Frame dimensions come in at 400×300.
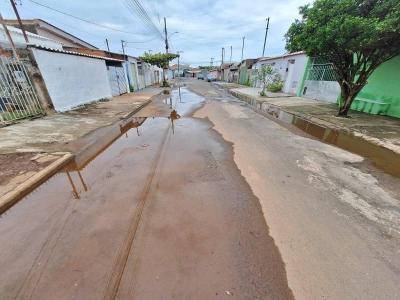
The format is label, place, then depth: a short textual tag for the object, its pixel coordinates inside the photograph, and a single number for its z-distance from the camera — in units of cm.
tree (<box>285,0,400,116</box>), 687
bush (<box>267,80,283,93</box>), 2164
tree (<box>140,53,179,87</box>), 3161
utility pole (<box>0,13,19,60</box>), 781
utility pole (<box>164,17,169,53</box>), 2913
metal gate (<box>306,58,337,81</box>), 1404
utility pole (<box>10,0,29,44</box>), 1130
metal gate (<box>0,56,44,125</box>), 722
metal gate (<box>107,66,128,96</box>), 1708
